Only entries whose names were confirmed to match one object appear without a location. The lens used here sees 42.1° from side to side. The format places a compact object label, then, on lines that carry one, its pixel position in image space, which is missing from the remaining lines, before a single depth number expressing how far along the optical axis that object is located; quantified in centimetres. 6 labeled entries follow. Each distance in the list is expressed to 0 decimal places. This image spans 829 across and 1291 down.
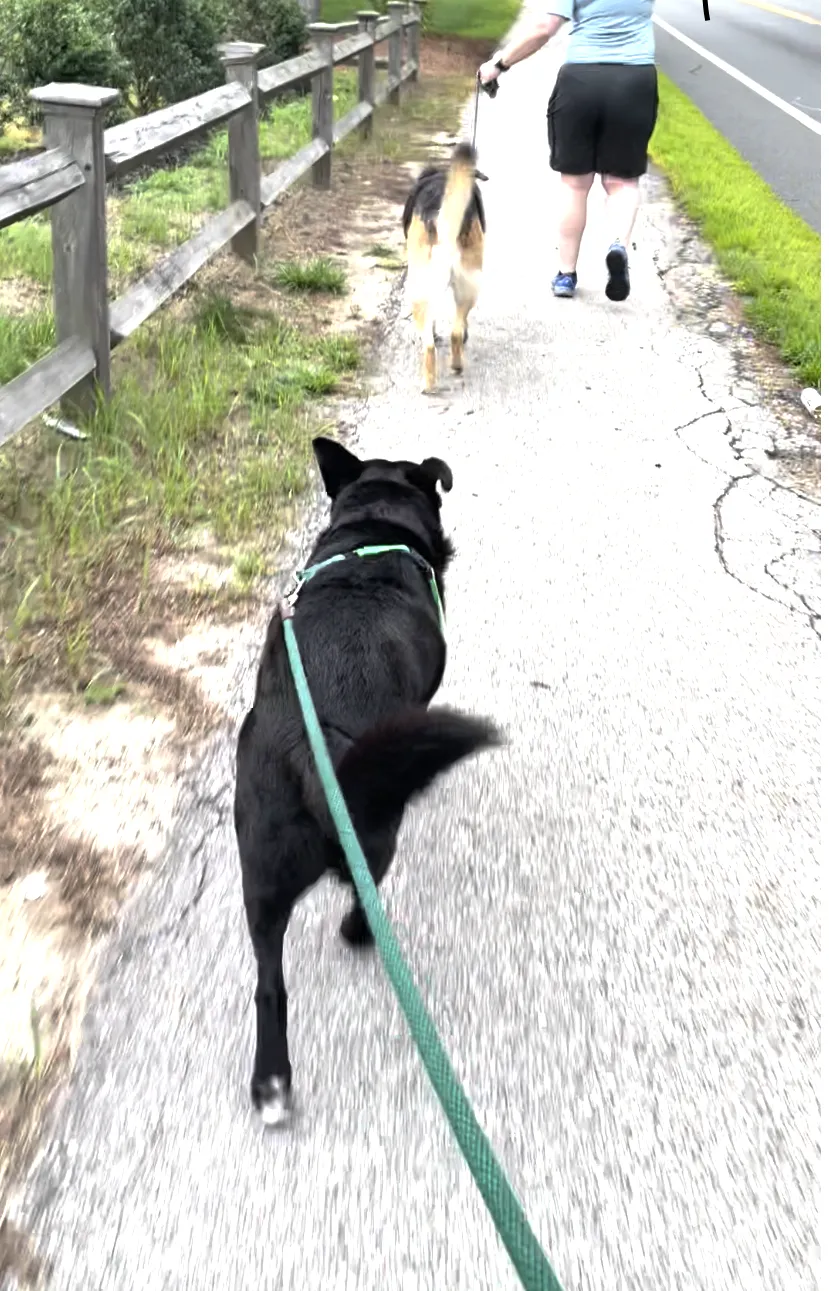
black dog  178
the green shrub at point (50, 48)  941
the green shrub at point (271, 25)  1376
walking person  627
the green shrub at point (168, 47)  1050
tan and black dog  559
